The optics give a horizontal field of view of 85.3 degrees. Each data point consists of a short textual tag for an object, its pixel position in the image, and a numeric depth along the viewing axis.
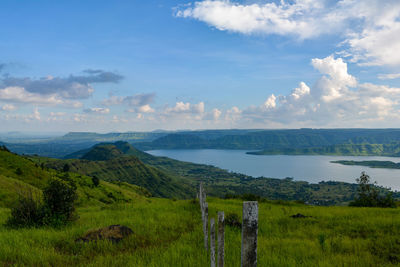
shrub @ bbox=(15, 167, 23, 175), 49.47
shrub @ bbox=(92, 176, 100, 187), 85.96
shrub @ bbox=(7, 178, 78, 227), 11.59
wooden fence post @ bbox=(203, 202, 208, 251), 7.64
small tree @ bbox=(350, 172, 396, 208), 24.96
